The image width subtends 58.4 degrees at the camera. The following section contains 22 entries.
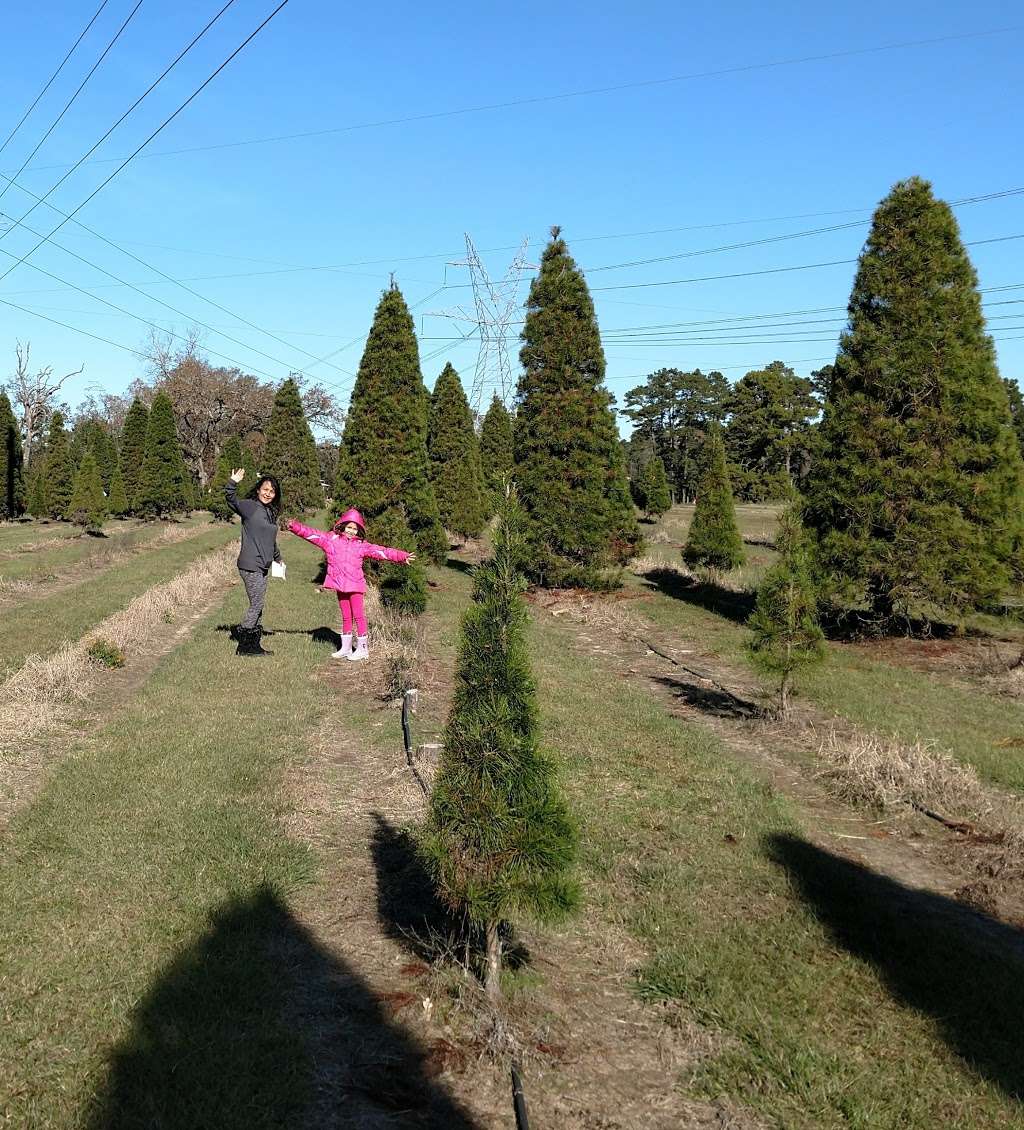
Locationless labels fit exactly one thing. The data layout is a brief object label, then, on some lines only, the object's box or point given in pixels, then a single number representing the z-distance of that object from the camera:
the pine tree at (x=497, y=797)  4.05
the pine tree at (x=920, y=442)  15.24
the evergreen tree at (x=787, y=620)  10.24
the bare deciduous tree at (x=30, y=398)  68.94
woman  11.12
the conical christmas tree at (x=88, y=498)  37.59
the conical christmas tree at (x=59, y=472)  45.22
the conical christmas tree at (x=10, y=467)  48.16
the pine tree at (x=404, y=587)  16.02
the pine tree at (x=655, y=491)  55.34
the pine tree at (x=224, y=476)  51.19
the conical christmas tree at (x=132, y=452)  51.44
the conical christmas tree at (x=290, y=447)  42.47
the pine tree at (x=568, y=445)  21.59
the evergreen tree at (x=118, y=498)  47.06
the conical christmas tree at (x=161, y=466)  49.19
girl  11.84
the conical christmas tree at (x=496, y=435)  51.94
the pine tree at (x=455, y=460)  35.06
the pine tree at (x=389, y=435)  19.47
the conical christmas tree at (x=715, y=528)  26.73
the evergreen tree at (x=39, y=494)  47.46
